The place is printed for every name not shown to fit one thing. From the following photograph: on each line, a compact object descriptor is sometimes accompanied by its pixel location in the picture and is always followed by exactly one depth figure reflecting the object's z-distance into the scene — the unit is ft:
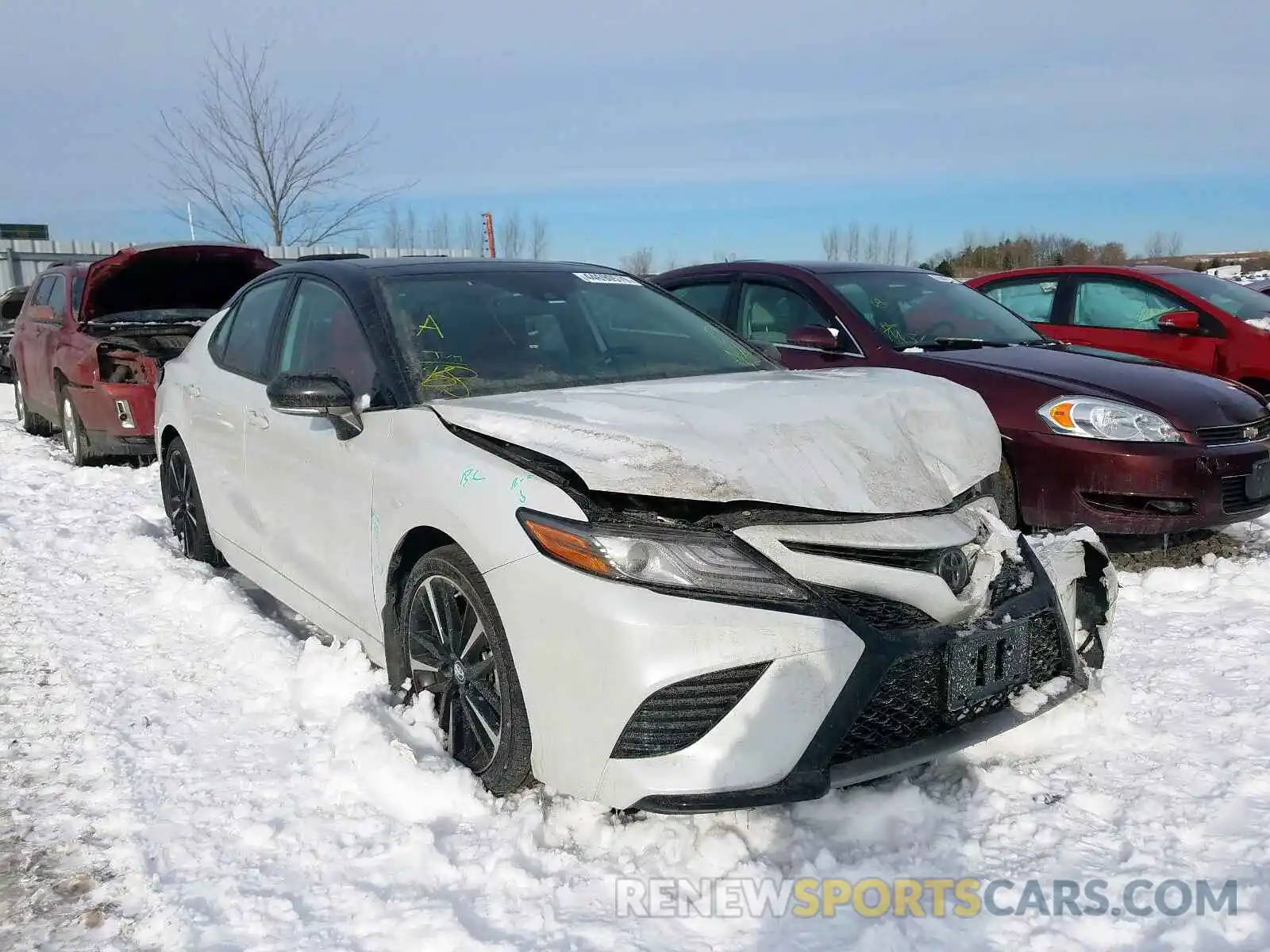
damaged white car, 7.97
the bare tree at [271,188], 59.11
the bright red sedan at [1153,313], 24.45
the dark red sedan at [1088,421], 15.07
